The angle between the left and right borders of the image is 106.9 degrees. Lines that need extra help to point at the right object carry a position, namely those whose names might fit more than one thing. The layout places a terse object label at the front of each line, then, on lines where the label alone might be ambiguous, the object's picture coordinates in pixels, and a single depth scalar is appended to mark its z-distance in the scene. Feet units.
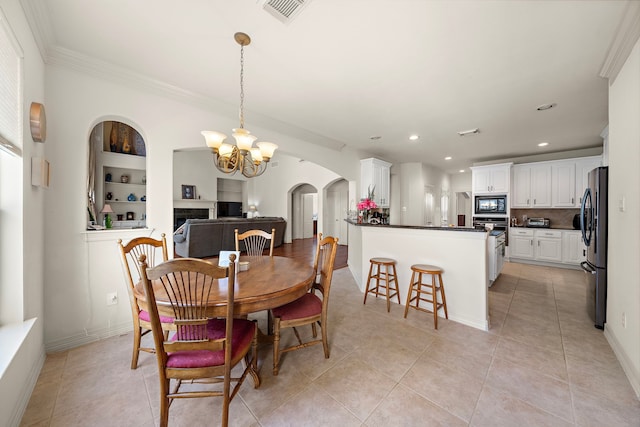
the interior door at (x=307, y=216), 31.60
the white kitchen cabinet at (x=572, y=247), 15.57
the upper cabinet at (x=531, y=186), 17.33
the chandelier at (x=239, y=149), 6.66
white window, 4.78
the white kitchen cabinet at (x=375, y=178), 17.30
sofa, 18.11
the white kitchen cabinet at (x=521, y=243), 17.44
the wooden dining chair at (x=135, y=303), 5.60
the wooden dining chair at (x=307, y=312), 5.84
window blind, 4.34
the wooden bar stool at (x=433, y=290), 8.29
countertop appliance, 17.51
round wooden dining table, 4.41
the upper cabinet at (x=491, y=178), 18.56
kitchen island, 8.26
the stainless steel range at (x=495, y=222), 18.38
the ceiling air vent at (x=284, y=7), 5.05
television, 30.91
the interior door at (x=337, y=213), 28.14
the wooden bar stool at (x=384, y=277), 9.82
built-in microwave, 18.67
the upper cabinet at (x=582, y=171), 15.55
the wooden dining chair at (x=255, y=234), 8.89
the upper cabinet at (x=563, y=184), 16.33
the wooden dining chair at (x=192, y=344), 3.82
